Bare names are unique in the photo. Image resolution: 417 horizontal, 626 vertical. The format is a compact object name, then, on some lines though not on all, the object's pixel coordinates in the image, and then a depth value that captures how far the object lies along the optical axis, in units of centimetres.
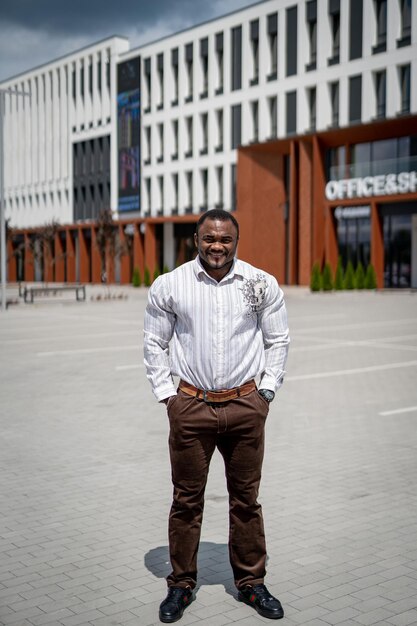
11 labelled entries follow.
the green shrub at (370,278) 3881
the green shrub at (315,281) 3847
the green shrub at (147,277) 5284
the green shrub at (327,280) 3852
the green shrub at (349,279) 3872
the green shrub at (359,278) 3875
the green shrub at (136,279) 5388
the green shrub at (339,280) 3884
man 396
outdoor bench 3585
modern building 4166
